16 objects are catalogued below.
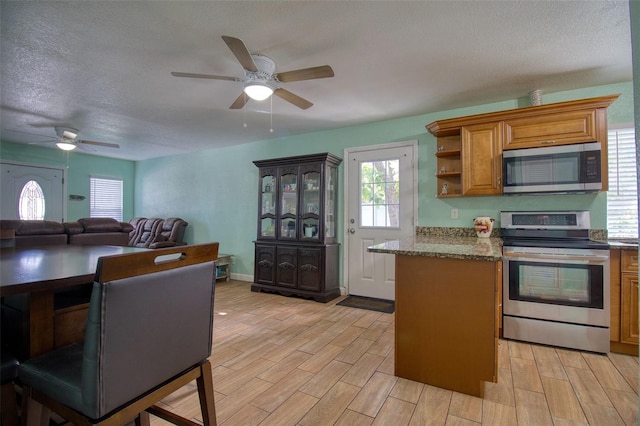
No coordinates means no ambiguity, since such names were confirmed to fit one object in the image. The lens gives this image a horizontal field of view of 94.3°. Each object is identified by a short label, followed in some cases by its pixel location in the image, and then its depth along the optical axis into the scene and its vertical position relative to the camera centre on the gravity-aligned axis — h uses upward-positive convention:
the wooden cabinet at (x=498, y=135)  2.68 +0.82
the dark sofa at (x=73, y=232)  3.05 -0.19
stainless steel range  2.45 -0.63
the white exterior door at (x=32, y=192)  5.12 +0.43
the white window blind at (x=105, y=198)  6.23 +0.40
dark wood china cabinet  3.99 -0.16
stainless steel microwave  2.66 +0.46
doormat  3.58 -1.10
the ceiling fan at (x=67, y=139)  4.26 +1.14
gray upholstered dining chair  0.86 -0.42
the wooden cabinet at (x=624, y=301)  2.40 -0.68
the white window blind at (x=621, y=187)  2.83 +0.30
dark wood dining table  0.96 -0.22
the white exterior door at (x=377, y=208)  3.83 +0.12
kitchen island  1.83 -0.64
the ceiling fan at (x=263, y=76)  2.05 +1.06
